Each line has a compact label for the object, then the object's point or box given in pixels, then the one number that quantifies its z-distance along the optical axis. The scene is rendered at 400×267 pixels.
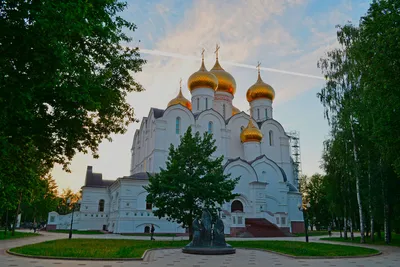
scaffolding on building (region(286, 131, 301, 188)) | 52.06
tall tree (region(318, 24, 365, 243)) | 21.55
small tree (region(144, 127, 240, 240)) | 21.45
